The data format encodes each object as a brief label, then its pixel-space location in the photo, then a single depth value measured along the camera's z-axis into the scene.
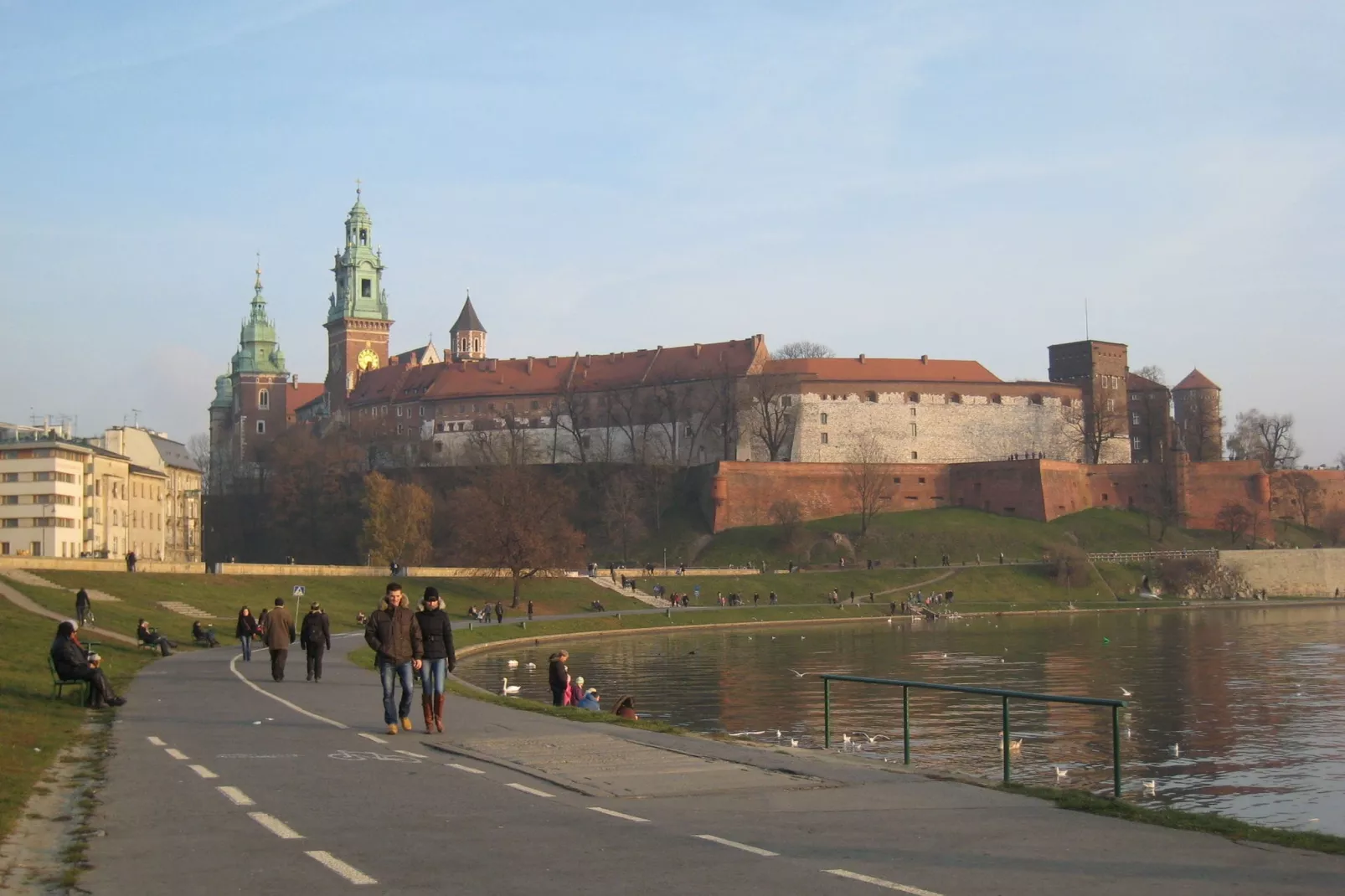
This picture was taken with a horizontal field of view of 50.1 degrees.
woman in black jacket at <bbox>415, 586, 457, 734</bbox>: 16.70
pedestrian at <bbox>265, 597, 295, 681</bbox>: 24.16
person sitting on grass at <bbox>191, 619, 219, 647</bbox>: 36.72
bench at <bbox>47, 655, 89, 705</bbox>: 19.41
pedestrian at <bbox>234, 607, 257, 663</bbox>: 29.92
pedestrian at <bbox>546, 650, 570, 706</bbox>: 24.08
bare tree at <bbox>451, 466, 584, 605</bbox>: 66.31
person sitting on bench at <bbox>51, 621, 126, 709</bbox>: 19.14
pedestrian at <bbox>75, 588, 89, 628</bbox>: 36.44
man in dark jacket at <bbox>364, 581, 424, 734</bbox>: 16.55
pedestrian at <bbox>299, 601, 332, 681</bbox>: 24.25
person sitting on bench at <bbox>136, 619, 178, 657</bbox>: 32.25
